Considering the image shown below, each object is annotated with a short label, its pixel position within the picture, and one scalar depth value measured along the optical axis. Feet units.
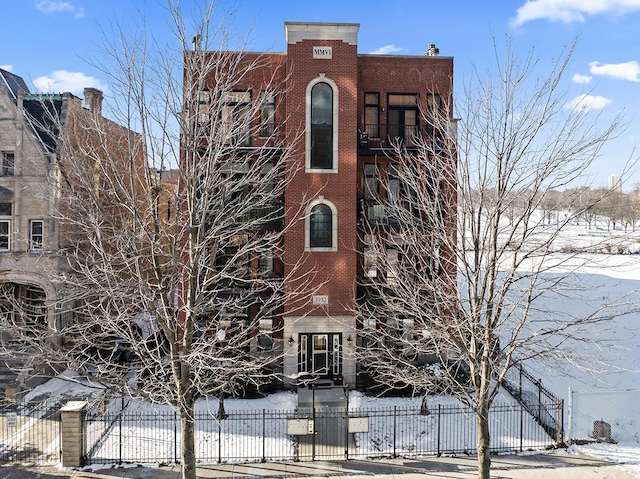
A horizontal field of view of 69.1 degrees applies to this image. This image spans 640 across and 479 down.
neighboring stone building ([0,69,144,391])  64.28
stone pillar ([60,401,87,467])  41.39
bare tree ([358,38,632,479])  33.09
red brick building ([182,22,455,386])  60.90
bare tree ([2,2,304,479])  30.48
